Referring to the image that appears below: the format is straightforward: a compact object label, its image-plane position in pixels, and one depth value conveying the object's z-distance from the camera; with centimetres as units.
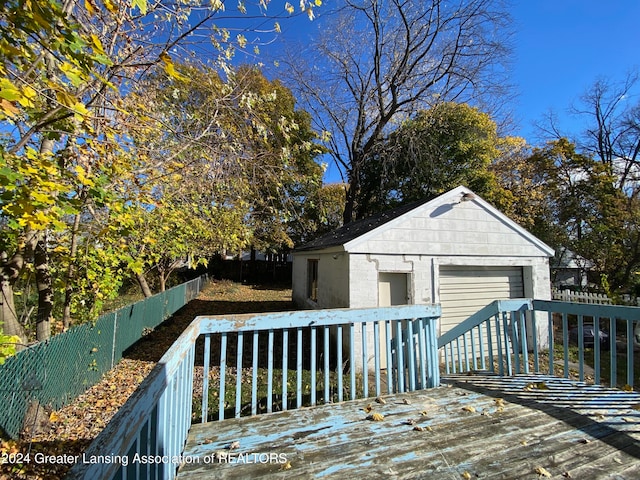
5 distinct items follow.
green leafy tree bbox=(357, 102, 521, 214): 1573
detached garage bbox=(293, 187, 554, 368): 696
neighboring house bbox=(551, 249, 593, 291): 1617
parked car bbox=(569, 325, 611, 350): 888
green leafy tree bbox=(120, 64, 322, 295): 415
